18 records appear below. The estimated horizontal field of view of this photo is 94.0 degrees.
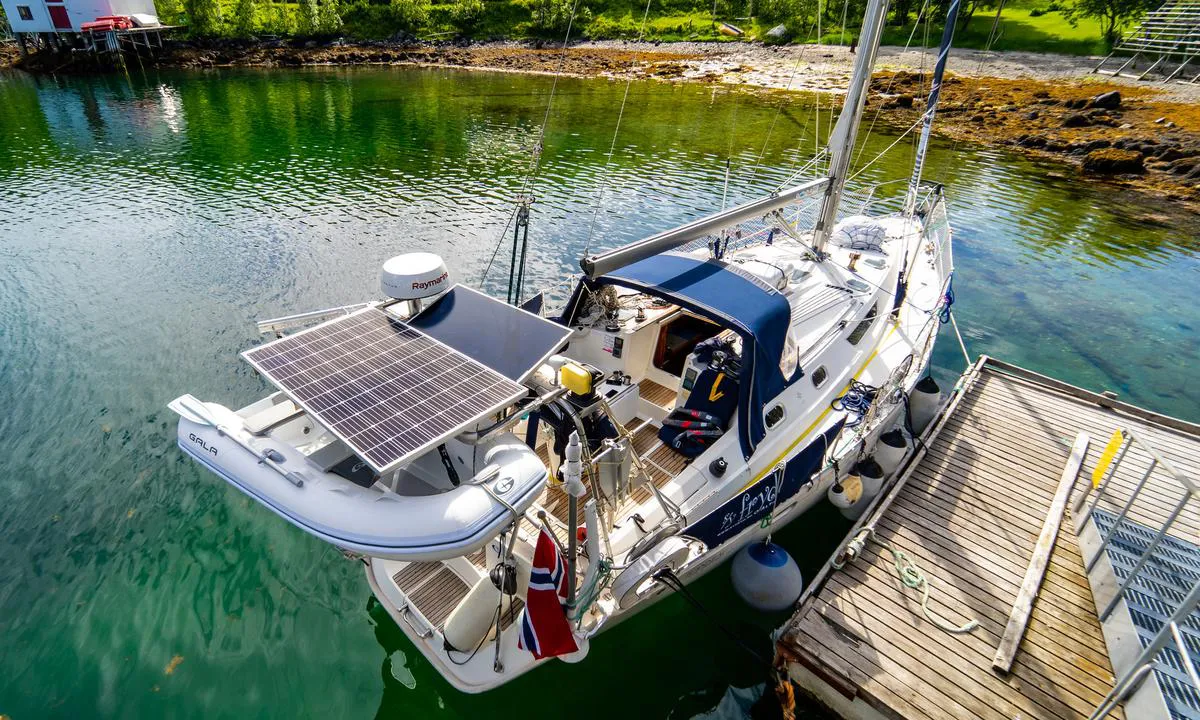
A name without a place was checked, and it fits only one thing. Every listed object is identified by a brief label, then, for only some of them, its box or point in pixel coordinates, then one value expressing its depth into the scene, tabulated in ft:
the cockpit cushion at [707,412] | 30.12
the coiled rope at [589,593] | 20.89
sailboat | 18.93
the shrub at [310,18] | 257.14
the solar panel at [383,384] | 18.49
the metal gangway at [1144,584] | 18.63
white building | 200.64
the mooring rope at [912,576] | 24.70
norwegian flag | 19.01
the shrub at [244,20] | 250.98
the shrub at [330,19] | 259.39
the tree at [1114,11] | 180.55
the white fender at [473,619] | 22.47
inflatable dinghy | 17.56
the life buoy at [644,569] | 23.25
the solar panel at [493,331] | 23.07
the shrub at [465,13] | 281.13
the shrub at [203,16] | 238.68
